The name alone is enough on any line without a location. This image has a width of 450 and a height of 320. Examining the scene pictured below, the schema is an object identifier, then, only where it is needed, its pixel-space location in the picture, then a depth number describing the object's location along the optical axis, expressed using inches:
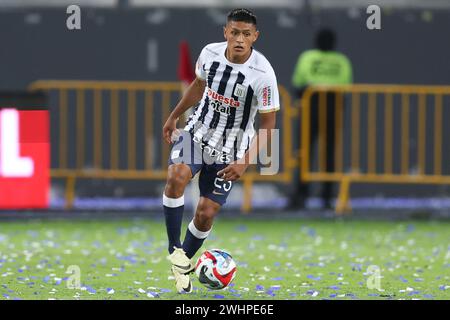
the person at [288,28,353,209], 630.5
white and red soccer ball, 370.9
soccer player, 364.8
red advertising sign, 587.2
